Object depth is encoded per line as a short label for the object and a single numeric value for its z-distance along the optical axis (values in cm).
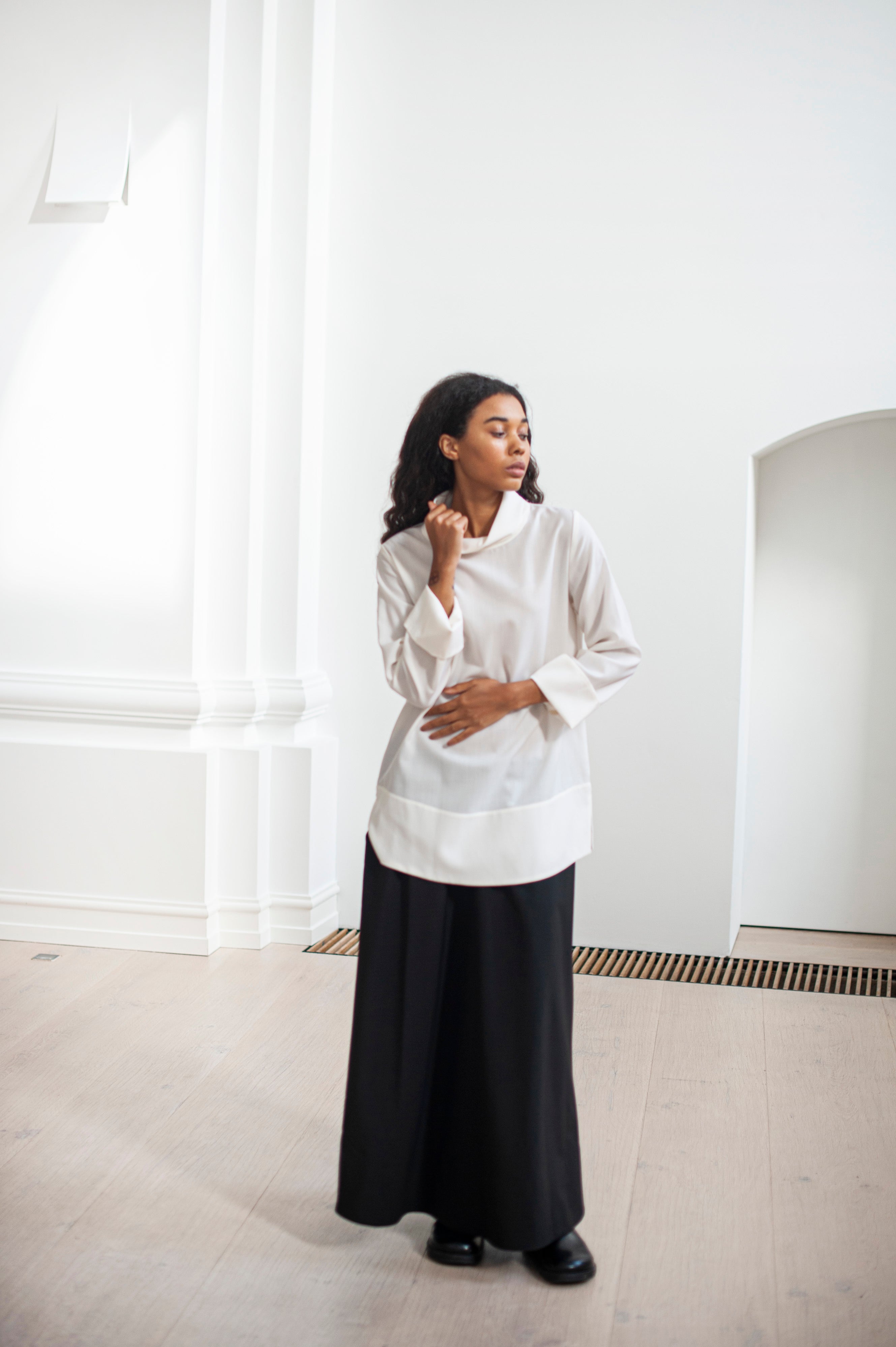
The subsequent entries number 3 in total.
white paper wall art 385
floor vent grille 367
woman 196
